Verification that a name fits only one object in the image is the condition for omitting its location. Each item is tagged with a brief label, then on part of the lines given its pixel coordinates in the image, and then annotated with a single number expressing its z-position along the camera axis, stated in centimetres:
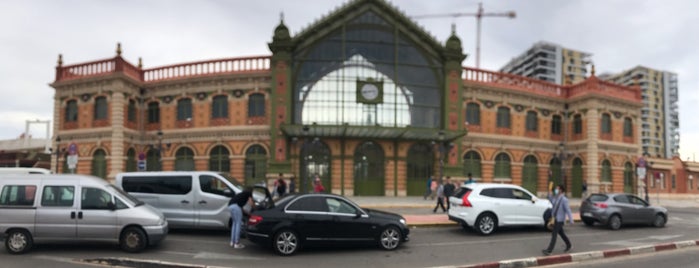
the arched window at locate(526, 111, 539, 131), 3638
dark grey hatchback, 1675
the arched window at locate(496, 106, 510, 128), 3531
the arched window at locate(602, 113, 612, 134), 3691
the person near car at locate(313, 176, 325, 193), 2281
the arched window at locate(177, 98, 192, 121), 3266
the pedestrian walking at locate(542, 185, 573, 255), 1140
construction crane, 9106
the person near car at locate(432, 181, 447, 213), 2075
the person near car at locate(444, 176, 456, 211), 2028
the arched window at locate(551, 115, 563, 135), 3747
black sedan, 1080
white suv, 1470
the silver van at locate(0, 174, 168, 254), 1061
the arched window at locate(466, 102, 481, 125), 3453
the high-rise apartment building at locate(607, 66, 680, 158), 13488
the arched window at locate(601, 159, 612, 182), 3675
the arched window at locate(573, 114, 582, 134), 3709
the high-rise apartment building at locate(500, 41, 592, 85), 12544
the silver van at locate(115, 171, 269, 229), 1374
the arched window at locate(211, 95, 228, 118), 3212
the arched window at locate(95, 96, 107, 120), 3209
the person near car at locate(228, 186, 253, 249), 1166
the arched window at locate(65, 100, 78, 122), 3297
